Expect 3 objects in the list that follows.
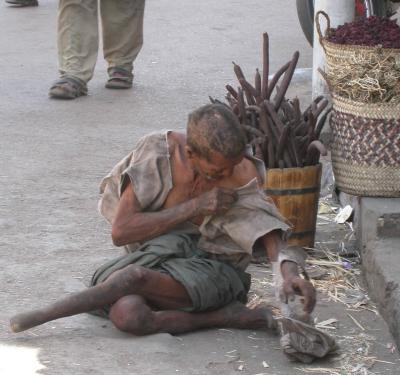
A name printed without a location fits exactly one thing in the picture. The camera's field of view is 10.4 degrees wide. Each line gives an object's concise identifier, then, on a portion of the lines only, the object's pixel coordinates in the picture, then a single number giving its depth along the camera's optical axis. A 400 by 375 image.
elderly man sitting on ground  8.07
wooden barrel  10.05
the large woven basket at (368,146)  10.00
